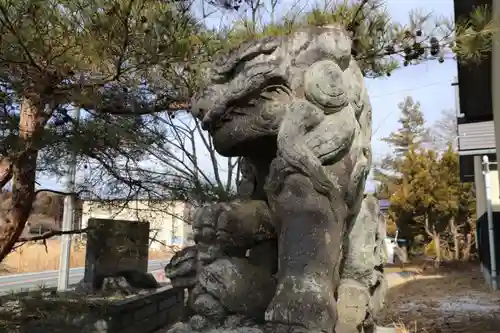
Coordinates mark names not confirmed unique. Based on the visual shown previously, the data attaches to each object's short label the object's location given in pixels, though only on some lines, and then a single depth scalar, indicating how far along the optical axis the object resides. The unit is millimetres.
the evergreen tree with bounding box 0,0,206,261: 2213
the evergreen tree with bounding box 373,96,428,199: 27767
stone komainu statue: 1455
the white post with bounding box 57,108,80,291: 4024
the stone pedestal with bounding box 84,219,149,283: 4688
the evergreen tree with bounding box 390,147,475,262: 12594
